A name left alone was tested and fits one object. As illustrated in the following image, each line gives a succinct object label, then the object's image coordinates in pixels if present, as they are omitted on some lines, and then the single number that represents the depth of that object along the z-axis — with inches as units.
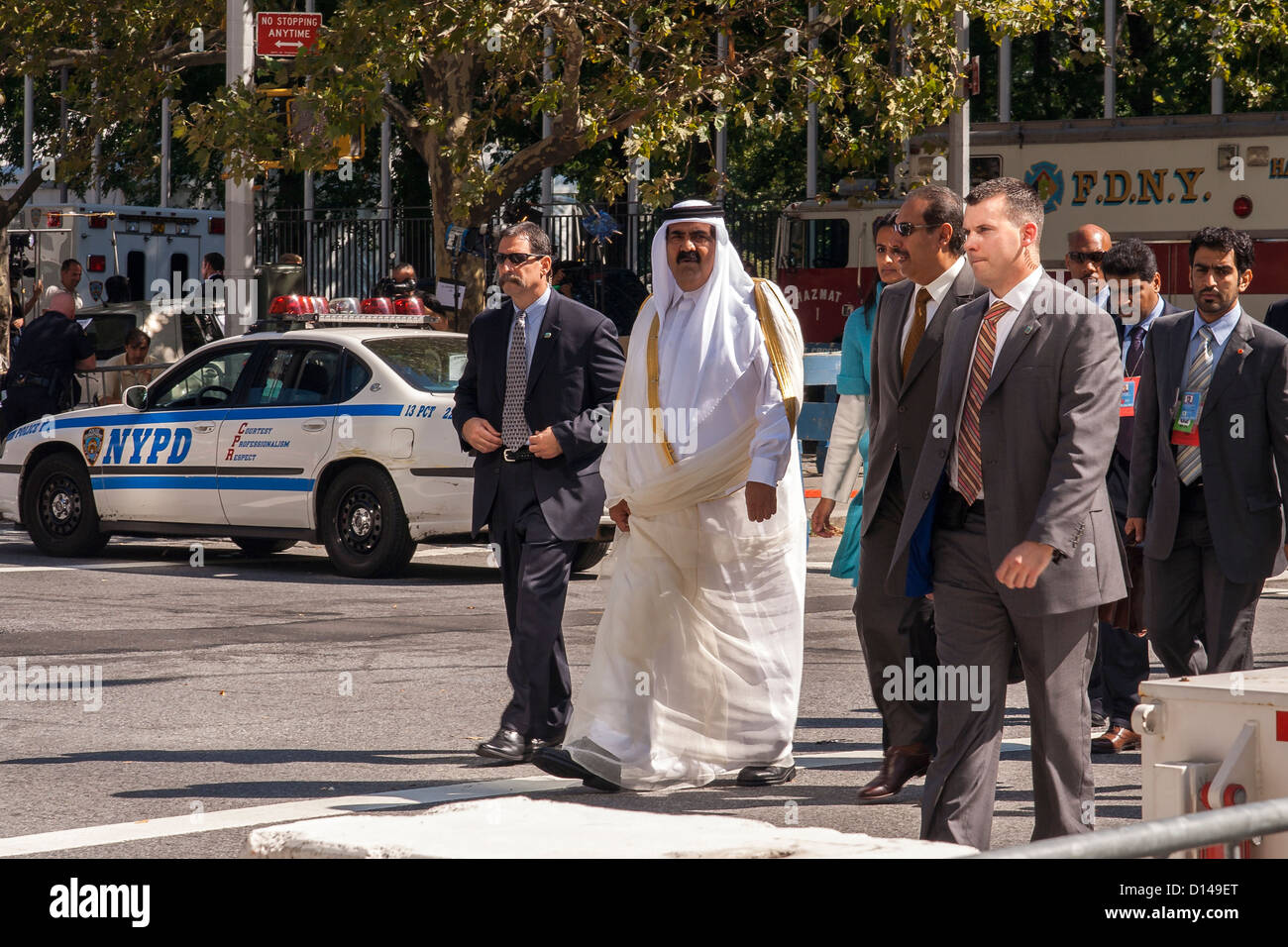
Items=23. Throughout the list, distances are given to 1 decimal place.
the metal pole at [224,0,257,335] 708.7
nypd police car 497.4
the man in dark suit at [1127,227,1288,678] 260.2
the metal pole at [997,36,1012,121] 1281.1
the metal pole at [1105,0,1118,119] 1218.9
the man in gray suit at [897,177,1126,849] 198.1
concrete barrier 124.8
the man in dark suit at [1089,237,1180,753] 294.8
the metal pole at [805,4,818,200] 1344.7
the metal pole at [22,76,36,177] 1663.4
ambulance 1053.8
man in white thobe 259.1
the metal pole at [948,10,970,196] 744.3
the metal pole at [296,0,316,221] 1472.7
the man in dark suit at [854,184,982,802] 243.1
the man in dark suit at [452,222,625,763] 286.5
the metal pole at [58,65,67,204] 1559.2
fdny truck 818.2
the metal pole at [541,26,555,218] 1369.7
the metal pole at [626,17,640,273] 1240.8
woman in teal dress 281.3
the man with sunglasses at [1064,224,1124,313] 307.3
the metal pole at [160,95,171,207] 1472.2
